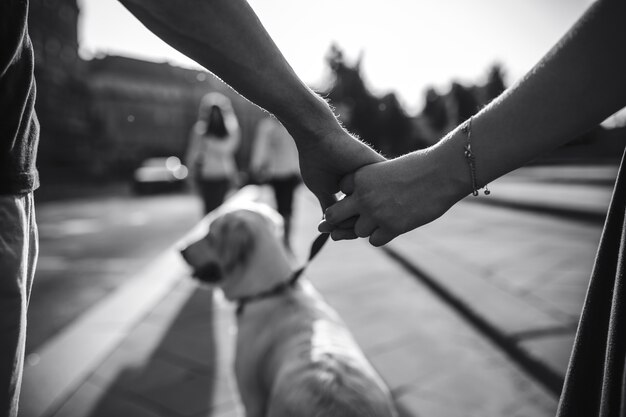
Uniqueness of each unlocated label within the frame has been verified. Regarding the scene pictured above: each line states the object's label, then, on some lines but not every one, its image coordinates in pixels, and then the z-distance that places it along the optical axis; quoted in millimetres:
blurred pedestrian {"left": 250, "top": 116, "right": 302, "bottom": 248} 5586
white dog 1355
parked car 19062
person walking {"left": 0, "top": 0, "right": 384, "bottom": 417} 868
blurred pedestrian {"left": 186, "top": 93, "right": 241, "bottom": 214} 5086
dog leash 2084
